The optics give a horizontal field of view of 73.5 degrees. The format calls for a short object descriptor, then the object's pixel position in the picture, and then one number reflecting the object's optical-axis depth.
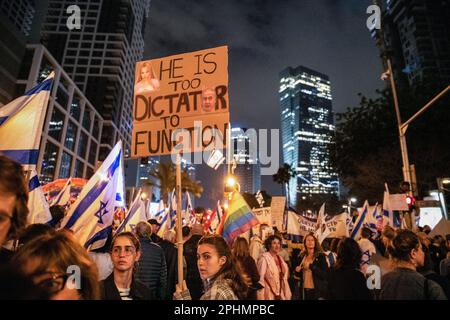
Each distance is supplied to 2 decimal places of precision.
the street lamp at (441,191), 19.35
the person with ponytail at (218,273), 2.80
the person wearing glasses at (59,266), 1.54
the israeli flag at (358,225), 9.05
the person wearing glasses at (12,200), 1.69
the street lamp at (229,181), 12.06
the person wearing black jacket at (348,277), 3.60
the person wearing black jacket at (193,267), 5.44
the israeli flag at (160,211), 15.37
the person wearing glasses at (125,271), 3.25
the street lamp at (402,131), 13.11
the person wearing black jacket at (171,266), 5.40
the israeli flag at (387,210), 11.18
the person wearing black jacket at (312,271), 5.59
